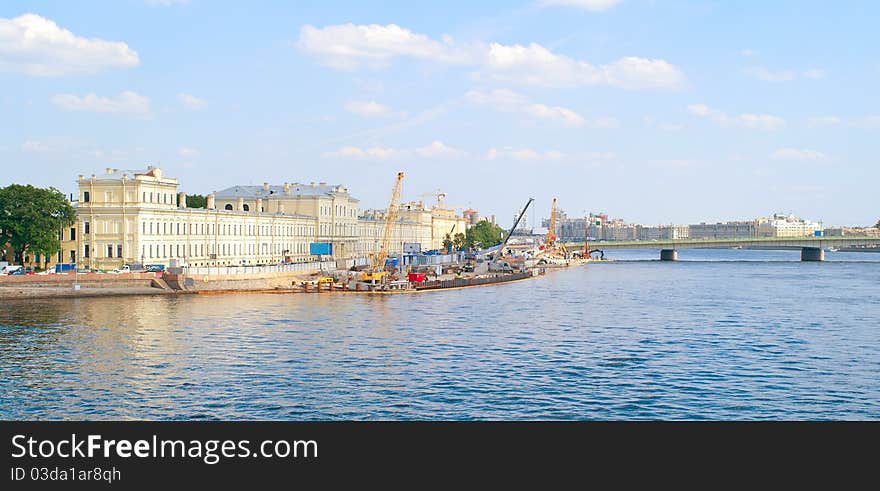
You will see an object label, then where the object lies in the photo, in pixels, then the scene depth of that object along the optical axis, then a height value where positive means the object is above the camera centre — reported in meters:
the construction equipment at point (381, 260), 99.50 -2.09
